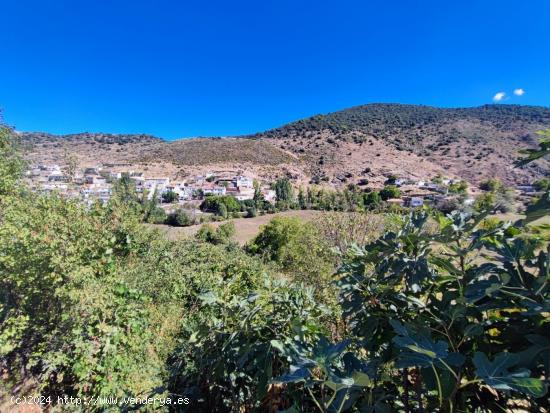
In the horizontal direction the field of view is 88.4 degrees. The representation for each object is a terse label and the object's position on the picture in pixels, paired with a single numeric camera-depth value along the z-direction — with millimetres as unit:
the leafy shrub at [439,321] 687
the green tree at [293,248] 10180
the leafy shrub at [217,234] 26245
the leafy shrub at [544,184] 993
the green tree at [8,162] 8133
